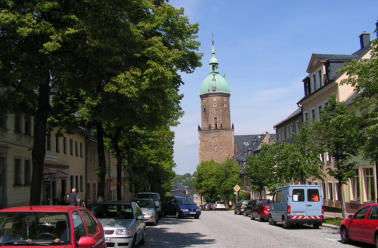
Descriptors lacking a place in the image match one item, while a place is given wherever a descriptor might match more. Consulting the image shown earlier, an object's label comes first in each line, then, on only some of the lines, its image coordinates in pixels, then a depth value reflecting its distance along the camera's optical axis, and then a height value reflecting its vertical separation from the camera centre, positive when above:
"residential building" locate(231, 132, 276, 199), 82.56 +7.41
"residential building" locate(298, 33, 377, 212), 29.78 +6.73
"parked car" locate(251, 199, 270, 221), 27.98 -1.81
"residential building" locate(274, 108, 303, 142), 46.56 +6.32
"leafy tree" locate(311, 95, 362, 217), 23.11 +2.13
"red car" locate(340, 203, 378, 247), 13.01 -1.41
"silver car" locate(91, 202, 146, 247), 11.66 -1.05
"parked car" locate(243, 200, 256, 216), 35.39 -2.21
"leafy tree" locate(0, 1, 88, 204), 10.95 +3.54
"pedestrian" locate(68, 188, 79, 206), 23.56 -0.69
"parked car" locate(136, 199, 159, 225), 23.95 -1.39
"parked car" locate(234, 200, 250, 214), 41.97 -2.26
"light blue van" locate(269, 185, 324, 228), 21.16 -1.14
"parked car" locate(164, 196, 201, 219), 32.09 -1.77
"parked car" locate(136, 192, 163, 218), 34.18 -0.82
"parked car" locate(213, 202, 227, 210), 66.50 -3.55
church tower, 122.31 +17.83
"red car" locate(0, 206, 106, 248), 6.53 -0.63
